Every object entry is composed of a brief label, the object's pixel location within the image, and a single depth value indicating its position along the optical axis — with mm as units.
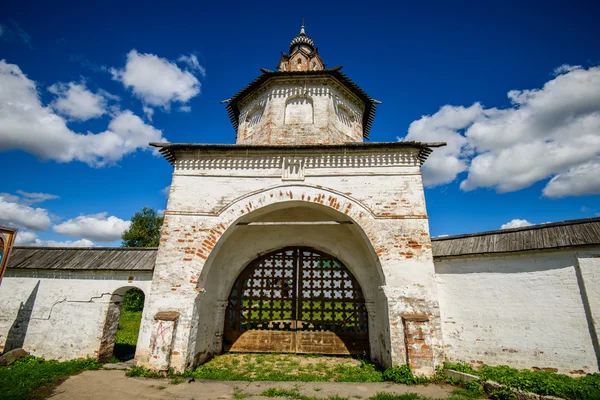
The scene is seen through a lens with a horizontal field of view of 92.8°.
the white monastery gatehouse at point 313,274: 6297
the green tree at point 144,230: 26500
